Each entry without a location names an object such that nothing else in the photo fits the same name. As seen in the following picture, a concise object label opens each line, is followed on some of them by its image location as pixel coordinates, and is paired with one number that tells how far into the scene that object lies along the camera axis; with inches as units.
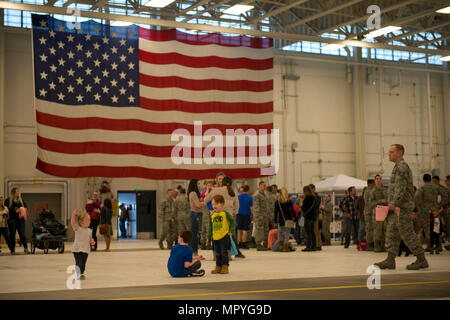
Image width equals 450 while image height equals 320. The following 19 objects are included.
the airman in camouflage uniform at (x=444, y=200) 527.9
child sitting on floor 324.5
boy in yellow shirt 339.9
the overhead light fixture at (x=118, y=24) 707.3
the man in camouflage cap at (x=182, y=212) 601.3
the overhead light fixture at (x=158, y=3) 649.6
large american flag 647.1
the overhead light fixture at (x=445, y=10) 683.4
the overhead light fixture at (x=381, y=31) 748.0
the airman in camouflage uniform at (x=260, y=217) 595.8
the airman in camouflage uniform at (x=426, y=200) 519.2
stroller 587.5
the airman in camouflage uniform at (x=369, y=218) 547.2
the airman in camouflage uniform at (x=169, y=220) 620.7
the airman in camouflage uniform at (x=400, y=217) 343.9
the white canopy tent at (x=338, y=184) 788.6
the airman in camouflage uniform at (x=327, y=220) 690.2
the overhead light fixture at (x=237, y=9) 688.4
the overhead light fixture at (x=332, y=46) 813.2
